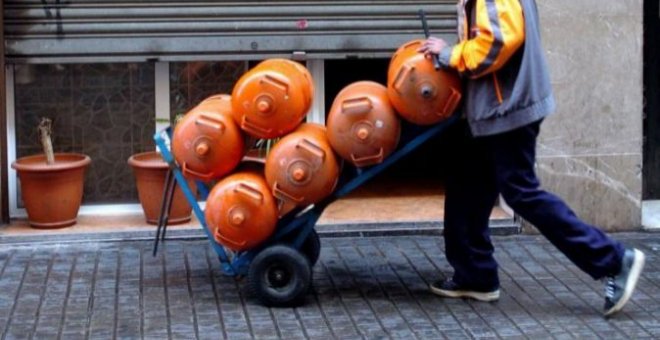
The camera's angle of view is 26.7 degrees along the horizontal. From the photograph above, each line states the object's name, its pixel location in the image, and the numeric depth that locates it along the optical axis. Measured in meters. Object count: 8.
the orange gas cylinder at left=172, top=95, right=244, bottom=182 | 7.16
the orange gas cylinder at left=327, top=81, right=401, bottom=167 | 7.04
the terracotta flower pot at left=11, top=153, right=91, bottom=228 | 8.79
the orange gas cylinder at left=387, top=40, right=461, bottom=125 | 6.98
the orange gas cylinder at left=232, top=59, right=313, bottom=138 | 7.07
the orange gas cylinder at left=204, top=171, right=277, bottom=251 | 7.16
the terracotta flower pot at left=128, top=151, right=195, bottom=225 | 8.91
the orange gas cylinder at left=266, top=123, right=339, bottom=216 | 7.09
